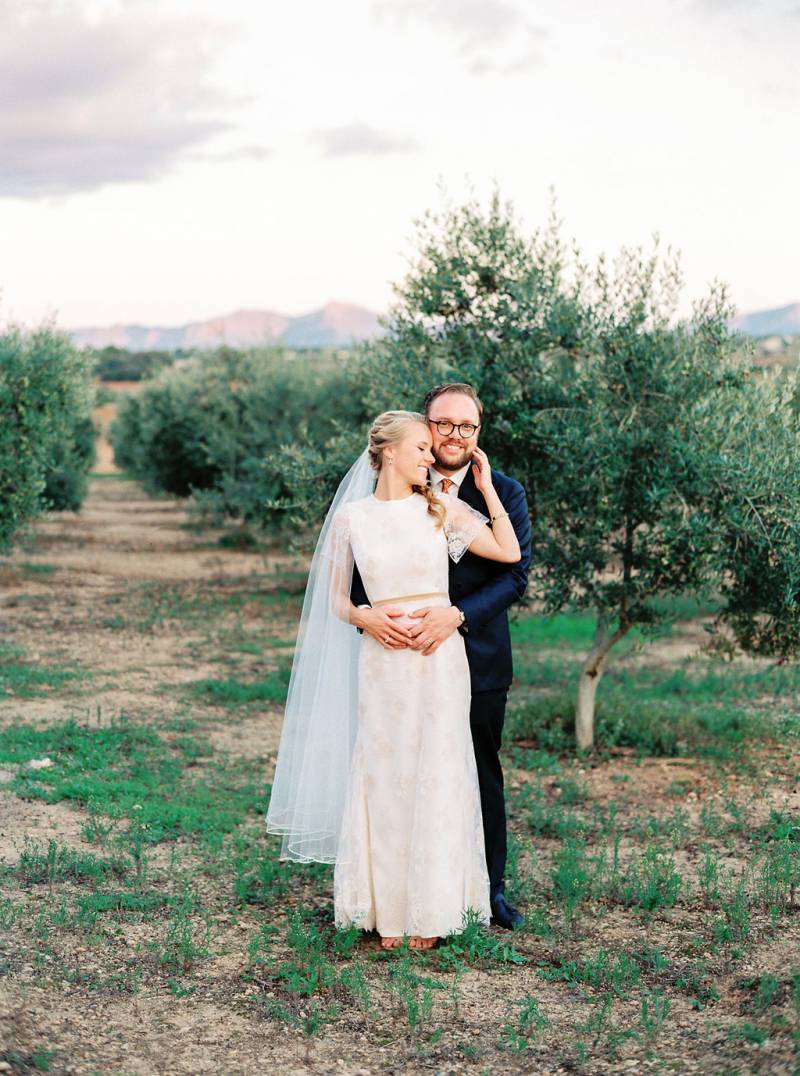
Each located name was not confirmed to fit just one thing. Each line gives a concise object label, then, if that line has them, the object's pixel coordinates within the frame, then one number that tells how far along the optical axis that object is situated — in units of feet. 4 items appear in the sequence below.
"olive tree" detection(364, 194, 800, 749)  27.76
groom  17.22
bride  17.28
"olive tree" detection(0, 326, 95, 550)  55.98
